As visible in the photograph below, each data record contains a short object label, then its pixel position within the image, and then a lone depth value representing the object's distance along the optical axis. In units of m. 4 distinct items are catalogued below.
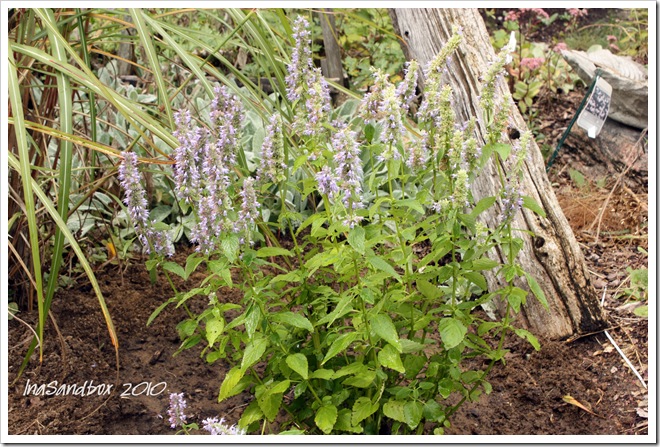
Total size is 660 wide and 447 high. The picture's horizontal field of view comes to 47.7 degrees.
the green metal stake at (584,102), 4.11
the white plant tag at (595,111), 4.02
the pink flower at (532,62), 5.64
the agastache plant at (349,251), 2.07
